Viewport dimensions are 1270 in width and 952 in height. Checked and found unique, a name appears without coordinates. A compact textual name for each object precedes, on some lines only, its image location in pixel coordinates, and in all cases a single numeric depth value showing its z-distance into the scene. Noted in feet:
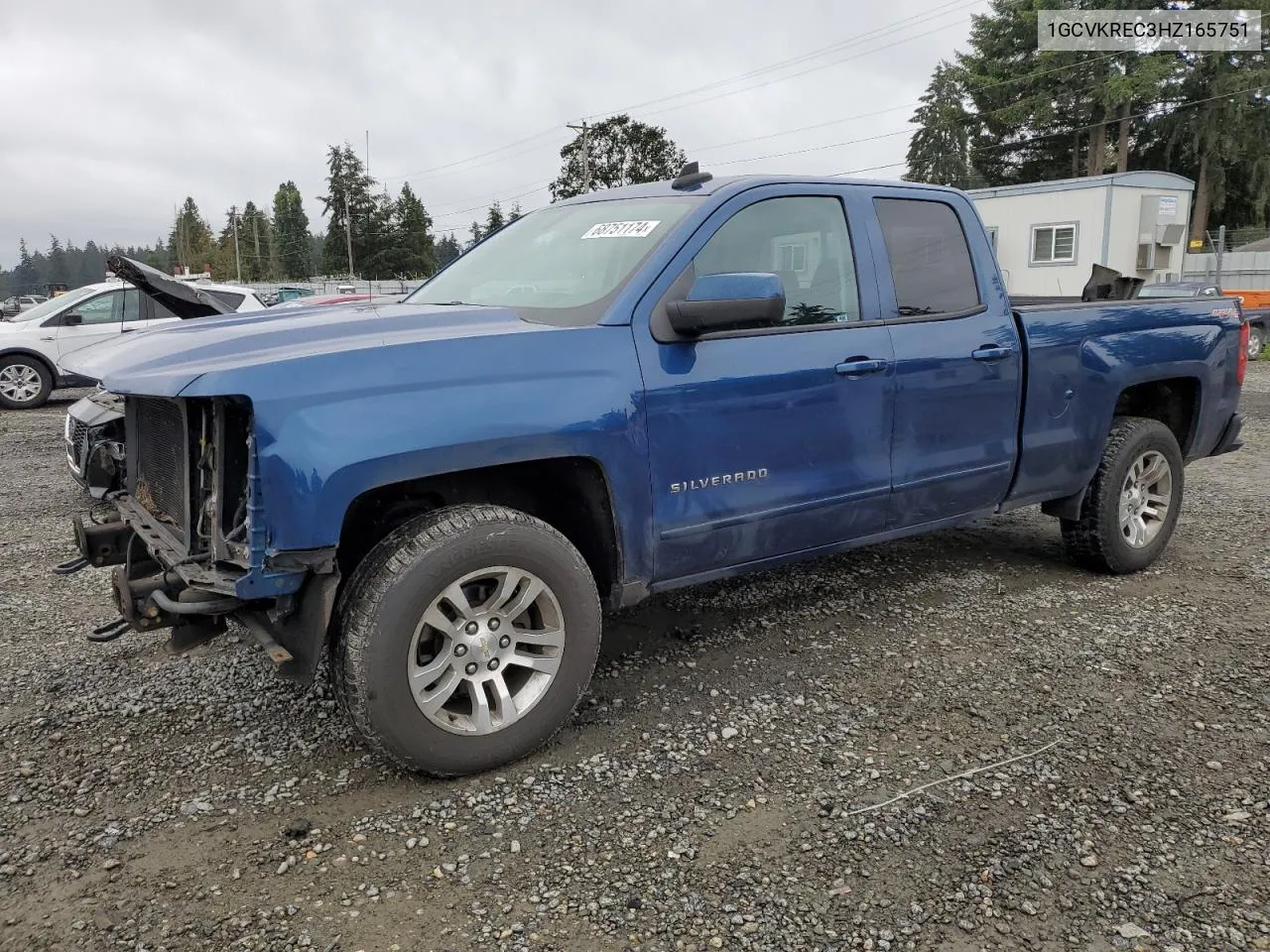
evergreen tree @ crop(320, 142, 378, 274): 239.30
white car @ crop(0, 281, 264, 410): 40.98
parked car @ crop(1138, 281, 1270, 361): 57.31
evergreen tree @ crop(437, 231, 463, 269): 316.19
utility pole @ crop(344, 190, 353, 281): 229.27
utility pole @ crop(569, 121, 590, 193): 147.64
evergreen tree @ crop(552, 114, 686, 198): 173.58
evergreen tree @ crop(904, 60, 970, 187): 189.37
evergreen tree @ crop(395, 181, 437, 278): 238.89
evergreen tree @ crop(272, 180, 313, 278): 293.43
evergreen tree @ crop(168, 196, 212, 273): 308.81
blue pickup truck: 8.80
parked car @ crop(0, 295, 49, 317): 112.37
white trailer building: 71.61
